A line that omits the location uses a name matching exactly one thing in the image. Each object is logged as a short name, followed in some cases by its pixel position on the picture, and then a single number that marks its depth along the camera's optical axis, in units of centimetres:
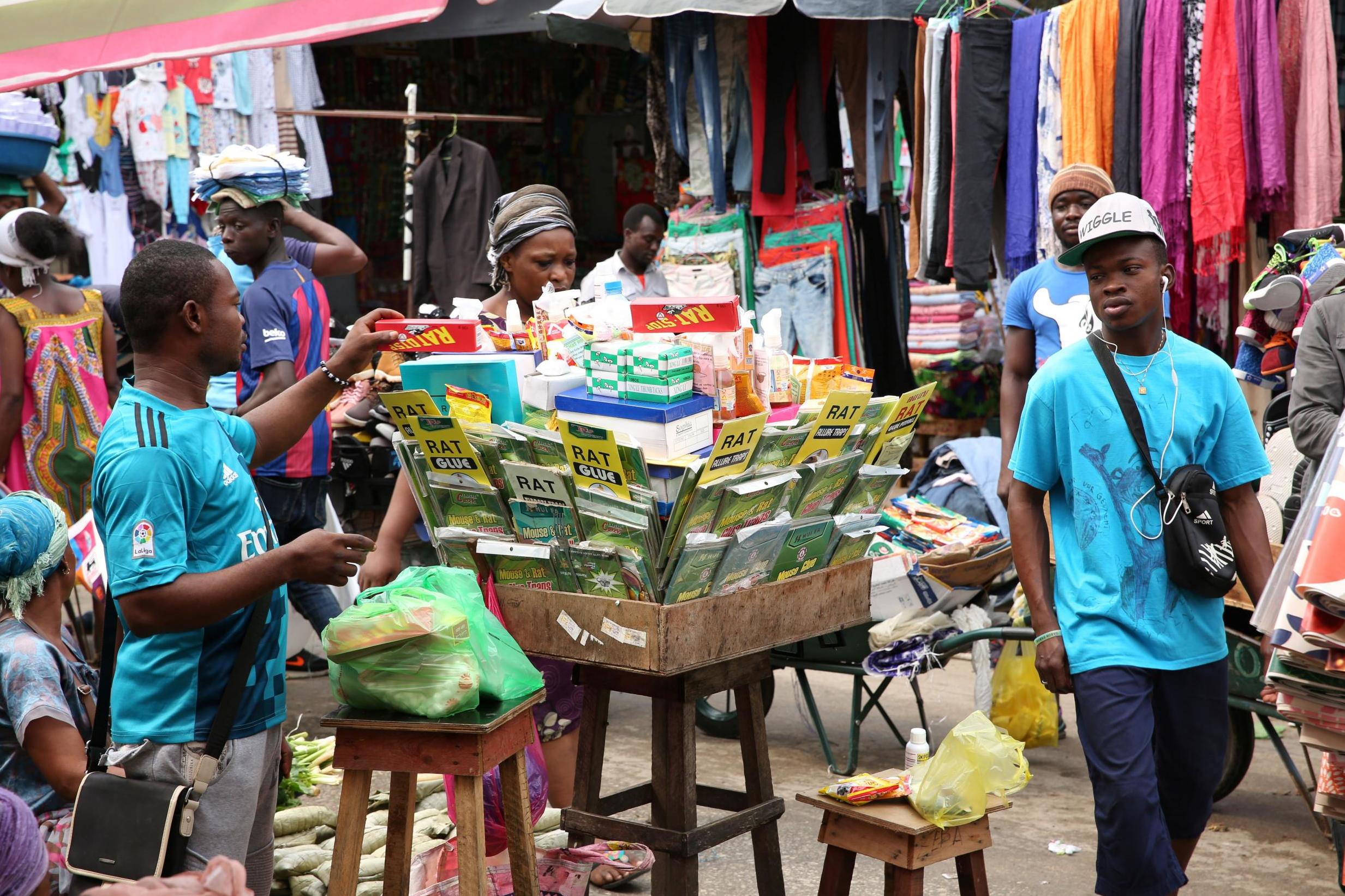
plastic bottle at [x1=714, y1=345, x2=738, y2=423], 322
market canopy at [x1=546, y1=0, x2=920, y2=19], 659
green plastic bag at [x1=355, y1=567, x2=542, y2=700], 293
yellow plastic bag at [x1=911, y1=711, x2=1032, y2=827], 321
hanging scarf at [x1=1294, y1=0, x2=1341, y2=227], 544
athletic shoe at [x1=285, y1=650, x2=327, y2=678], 658
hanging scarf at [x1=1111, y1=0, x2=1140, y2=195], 573
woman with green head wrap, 302
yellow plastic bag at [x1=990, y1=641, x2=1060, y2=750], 536
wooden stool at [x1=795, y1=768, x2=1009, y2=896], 318
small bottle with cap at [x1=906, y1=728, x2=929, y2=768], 348
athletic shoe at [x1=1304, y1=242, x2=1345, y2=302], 434
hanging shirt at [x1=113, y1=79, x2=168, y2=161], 976
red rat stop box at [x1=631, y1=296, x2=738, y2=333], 326
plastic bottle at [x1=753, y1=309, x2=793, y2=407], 338
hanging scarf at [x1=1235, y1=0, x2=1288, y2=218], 546
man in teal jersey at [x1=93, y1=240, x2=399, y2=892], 259
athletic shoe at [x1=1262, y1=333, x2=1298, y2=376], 469
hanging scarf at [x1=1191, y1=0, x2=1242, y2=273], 551
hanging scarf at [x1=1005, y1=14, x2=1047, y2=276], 617
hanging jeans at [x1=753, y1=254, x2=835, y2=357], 757
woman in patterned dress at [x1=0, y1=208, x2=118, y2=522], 580
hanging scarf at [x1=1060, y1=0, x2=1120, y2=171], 584
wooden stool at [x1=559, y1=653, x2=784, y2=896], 347
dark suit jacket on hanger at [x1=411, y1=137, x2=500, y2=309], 973
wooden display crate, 308
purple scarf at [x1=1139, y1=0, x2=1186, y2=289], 564
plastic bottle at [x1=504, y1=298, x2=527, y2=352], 358
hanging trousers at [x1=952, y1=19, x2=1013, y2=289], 628
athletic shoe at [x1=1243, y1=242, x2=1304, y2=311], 452
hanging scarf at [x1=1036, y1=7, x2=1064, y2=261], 605
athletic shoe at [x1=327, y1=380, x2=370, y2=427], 693
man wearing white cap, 314
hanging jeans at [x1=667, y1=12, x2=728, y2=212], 749
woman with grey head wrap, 422
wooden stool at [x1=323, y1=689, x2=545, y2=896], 284
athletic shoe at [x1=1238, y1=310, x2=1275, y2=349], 475
